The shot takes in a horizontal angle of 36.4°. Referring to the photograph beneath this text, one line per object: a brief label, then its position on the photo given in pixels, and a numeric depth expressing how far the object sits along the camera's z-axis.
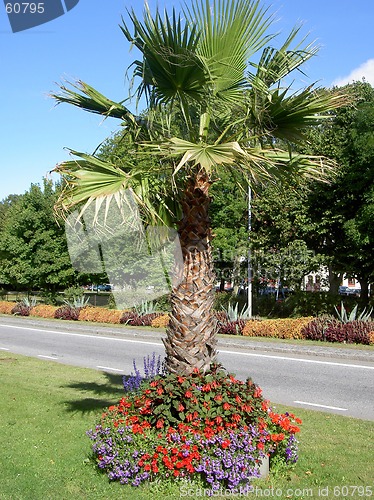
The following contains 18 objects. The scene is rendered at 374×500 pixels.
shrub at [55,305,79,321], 28.73
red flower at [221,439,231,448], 4.91
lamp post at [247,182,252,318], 23.46
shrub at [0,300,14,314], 34.22
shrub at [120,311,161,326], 24.94
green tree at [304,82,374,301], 19.67
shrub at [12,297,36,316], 32.63
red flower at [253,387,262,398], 5.64
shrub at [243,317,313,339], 18.75
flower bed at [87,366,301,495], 4.93
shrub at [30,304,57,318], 30.42
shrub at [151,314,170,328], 24.01
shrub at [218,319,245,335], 20.77
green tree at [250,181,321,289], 22.78
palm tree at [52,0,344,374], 5.54
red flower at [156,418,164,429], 5.21
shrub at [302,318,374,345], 17.08
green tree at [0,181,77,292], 34.25
